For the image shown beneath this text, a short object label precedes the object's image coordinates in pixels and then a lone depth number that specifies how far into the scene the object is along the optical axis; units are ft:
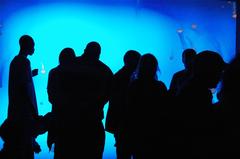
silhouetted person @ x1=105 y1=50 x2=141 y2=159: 12.07
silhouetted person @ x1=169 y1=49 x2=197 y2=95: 13.35
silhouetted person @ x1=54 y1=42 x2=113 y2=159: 10.97
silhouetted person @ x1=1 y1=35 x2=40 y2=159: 12.90
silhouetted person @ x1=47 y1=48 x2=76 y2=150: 11.16
